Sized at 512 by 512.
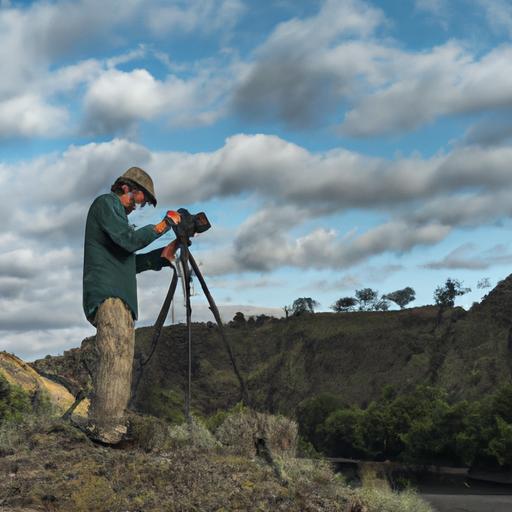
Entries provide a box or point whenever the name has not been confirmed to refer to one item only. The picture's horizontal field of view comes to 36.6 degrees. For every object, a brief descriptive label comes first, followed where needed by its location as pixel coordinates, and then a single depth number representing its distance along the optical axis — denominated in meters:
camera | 9.12
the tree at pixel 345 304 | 110.31
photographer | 8.63
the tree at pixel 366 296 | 108.62
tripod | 9.09
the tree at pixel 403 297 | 104.56
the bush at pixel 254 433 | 9.24
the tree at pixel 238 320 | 90.99
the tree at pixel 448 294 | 83.44
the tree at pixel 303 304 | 107.81
